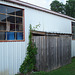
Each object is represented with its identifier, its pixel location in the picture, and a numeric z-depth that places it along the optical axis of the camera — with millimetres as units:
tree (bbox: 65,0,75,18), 17875
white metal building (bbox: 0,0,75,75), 4622
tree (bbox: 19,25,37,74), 5055
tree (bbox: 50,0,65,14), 19623
